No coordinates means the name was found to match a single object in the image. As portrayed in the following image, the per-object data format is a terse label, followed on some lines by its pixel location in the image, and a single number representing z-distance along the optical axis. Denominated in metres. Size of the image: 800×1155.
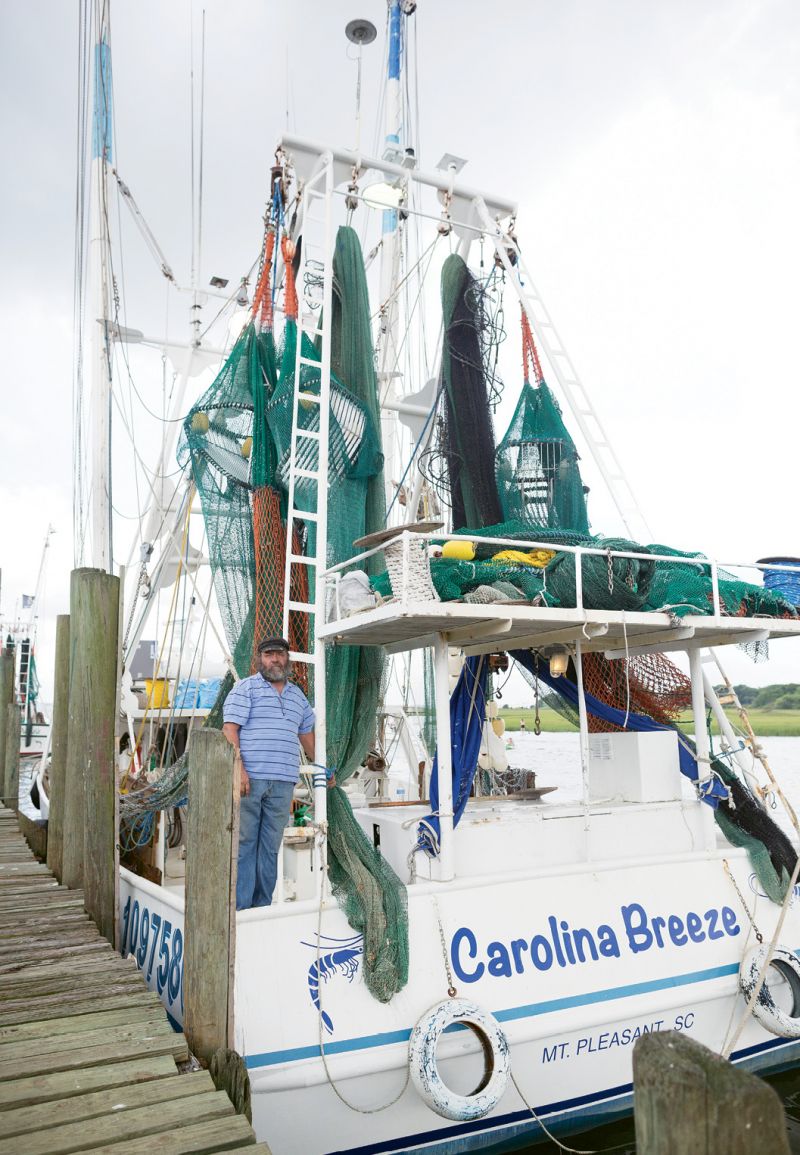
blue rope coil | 6.99
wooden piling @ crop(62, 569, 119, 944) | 6.10
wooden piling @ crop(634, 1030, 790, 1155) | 1.82
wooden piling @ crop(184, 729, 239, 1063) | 4.15
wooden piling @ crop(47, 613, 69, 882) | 7.78
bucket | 10.24
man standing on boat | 5.43
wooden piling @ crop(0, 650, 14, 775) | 12.91
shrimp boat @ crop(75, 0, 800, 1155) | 5.05
